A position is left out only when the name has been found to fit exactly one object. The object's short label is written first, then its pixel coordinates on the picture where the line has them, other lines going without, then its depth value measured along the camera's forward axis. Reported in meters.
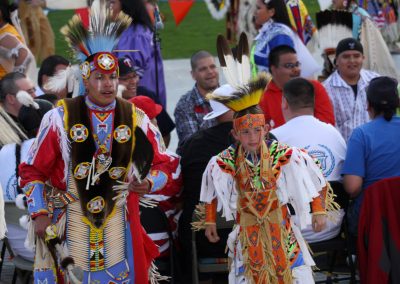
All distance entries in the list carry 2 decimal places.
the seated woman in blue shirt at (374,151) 10.94
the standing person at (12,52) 16.80
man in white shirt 11.00
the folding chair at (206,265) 10.34
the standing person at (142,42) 16.09
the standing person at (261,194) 9.54
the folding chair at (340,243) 10.76
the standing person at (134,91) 13.20
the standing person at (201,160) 10.69
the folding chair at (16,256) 11.09
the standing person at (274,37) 15.47
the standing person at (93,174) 9.26
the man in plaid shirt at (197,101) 14.09
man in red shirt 13.24
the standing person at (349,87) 14.22
